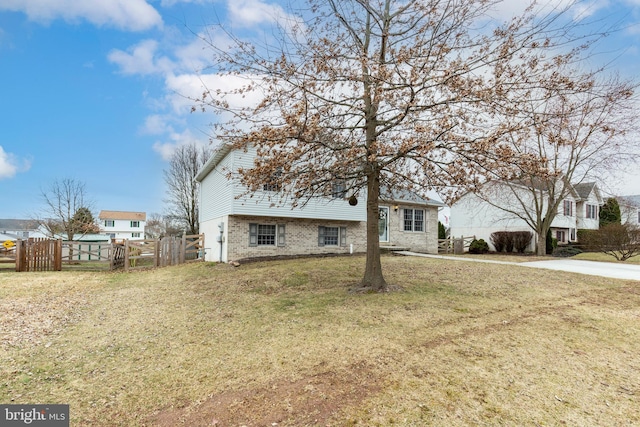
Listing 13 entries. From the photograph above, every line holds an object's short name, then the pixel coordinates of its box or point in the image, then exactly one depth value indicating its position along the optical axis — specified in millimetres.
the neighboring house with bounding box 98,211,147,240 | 54938
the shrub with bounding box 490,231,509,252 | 24469
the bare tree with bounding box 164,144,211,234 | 28875
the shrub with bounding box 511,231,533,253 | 23681
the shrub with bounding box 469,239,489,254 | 24766
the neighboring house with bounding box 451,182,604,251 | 25158
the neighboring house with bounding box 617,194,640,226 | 32012
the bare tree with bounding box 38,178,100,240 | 27823
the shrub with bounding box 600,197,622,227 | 31250
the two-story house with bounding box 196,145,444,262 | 14953
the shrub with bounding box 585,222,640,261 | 17828
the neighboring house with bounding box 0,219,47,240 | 47688
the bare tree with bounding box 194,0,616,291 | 6062
